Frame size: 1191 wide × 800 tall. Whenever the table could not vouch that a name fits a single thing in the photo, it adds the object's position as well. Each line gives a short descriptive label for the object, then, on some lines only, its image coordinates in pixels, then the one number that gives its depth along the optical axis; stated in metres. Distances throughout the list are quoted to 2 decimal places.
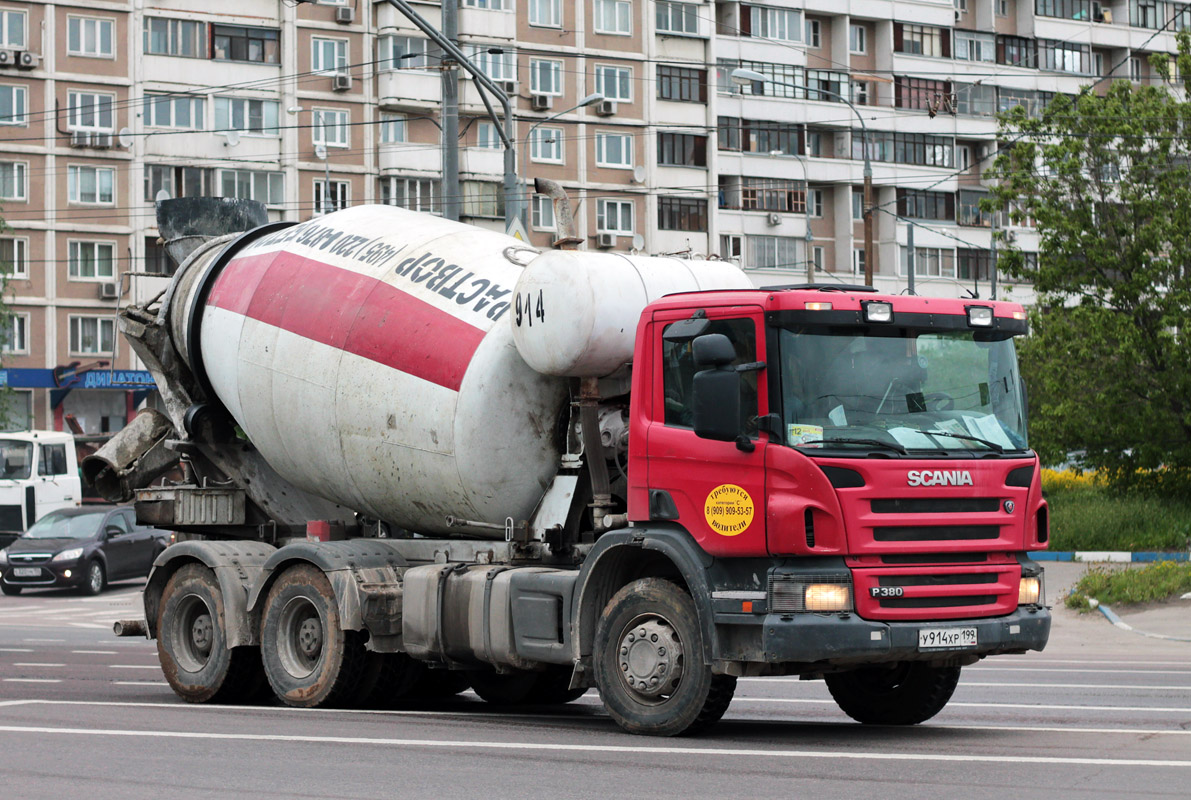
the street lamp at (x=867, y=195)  35.12
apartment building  61.81
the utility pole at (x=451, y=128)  22.30
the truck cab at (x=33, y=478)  40.50
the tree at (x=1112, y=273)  33.97
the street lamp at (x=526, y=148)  32.32
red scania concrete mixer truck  10.66
